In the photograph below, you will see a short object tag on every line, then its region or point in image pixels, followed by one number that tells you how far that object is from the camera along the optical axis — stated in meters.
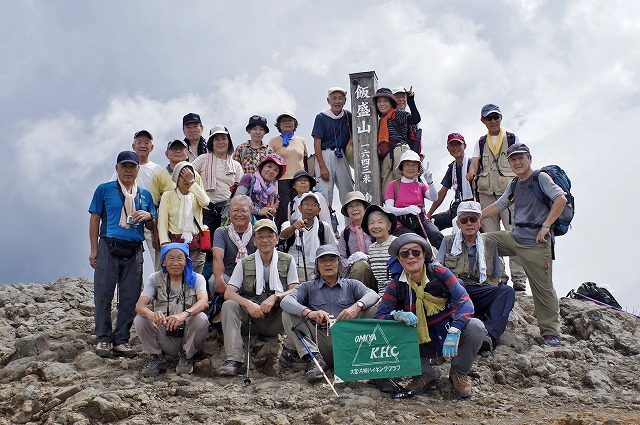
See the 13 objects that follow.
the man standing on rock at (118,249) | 8.65
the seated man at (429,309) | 7.02
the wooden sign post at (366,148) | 12.70
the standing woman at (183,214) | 8.91
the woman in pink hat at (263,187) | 10.11
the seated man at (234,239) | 8.75
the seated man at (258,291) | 7.85
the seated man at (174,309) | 7.78
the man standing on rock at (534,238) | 9.00
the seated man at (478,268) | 8.20
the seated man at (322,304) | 7.47
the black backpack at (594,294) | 11.47
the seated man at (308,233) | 9.30
